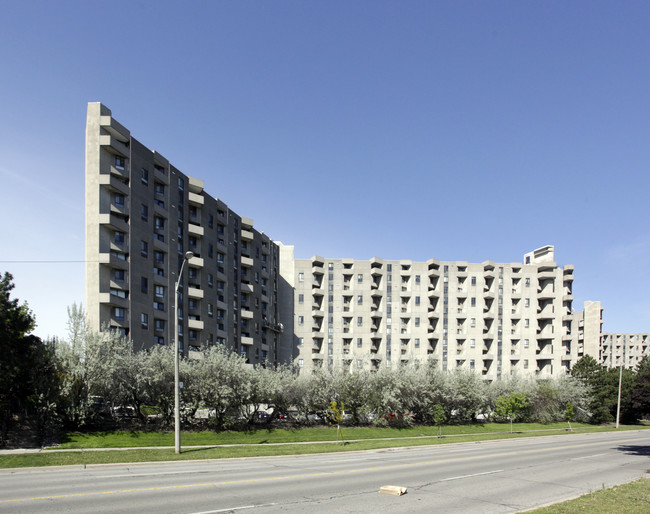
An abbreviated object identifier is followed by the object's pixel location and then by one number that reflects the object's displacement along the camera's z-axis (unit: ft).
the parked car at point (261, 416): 128.17
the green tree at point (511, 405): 153.99
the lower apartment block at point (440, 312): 303.89
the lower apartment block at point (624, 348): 550.36
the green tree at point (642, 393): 147.71
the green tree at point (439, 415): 135.91
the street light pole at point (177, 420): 77.51
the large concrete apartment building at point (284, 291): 157.69
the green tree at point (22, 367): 83.46
